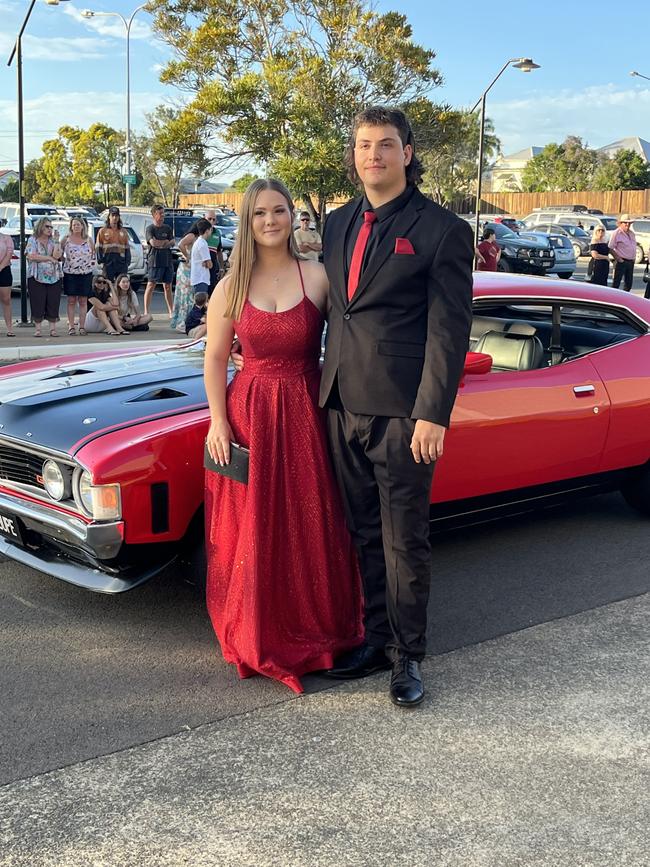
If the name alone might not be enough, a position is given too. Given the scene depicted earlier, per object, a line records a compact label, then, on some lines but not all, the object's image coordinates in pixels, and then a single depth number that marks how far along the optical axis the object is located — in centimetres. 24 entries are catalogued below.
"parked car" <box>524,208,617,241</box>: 3563
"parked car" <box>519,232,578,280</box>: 2585
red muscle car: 368
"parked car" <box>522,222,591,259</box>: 3438
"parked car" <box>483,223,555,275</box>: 2508
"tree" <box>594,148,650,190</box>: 6197
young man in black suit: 318
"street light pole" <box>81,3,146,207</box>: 4028
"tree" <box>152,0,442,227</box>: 2181
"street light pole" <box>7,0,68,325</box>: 1371
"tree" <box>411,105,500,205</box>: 2323
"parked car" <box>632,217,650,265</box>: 3275
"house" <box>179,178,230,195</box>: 7822
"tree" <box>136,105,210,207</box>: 2255
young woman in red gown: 345
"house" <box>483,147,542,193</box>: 11236
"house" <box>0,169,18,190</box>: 6305
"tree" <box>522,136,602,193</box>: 7093
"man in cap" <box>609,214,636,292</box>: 1914
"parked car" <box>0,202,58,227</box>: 2597
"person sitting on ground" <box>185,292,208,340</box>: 930
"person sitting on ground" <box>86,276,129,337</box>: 1305
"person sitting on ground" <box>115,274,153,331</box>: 1349
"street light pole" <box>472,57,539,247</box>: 2677
